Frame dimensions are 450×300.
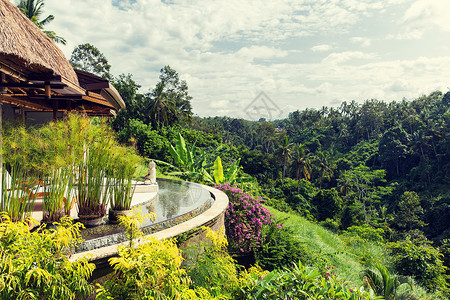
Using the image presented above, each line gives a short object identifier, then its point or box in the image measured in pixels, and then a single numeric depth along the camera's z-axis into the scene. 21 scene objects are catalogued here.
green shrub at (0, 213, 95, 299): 2.13
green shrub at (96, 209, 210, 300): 2.35
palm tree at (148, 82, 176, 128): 28.16
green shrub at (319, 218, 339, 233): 27.59
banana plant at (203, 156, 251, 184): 9.98
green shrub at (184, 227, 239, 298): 3.09
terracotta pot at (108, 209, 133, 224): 4.30
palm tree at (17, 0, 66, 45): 18.38
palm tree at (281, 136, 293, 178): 40.02
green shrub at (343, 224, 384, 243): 18.97
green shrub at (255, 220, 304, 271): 6.18
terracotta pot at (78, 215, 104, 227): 4.09
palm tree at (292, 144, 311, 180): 38.97
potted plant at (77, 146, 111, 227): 4.13
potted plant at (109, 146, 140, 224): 4.35
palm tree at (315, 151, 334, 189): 42.66
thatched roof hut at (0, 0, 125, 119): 3.84
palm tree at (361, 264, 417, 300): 6.55
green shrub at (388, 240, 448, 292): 9.52
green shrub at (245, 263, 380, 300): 2.64
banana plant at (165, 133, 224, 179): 11.64
